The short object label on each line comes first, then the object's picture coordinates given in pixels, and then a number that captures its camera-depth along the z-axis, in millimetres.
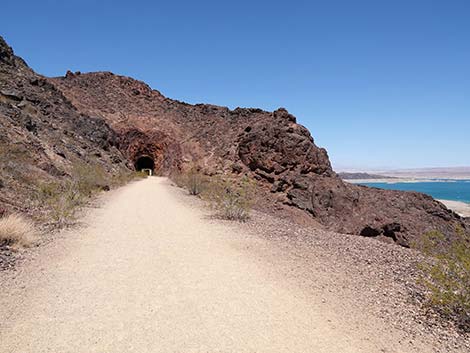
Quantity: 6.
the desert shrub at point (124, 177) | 25956
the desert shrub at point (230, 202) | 12703
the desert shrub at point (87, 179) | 17097
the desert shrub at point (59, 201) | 10398
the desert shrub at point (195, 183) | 21234
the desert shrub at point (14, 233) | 7445
